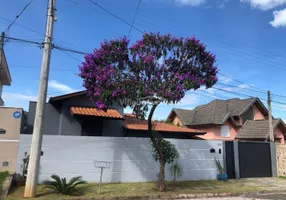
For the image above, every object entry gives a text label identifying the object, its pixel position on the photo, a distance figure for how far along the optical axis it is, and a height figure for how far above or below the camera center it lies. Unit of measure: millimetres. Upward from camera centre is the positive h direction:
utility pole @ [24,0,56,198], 6602 +675
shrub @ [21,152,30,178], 8014 -1042
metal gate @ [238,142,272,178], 11519 -715
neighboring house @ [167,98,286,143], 19445 +2282
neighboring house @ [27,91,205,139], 11152 +1104
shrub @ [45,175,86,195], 6951 -1506
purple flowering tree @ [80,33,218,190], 7234 +2394
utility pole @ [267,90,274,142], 14008 +2455
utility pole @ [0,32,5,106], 10201 +4430
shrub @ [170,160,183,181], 9758 -1195
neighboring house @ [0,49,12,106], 14232 +4364
